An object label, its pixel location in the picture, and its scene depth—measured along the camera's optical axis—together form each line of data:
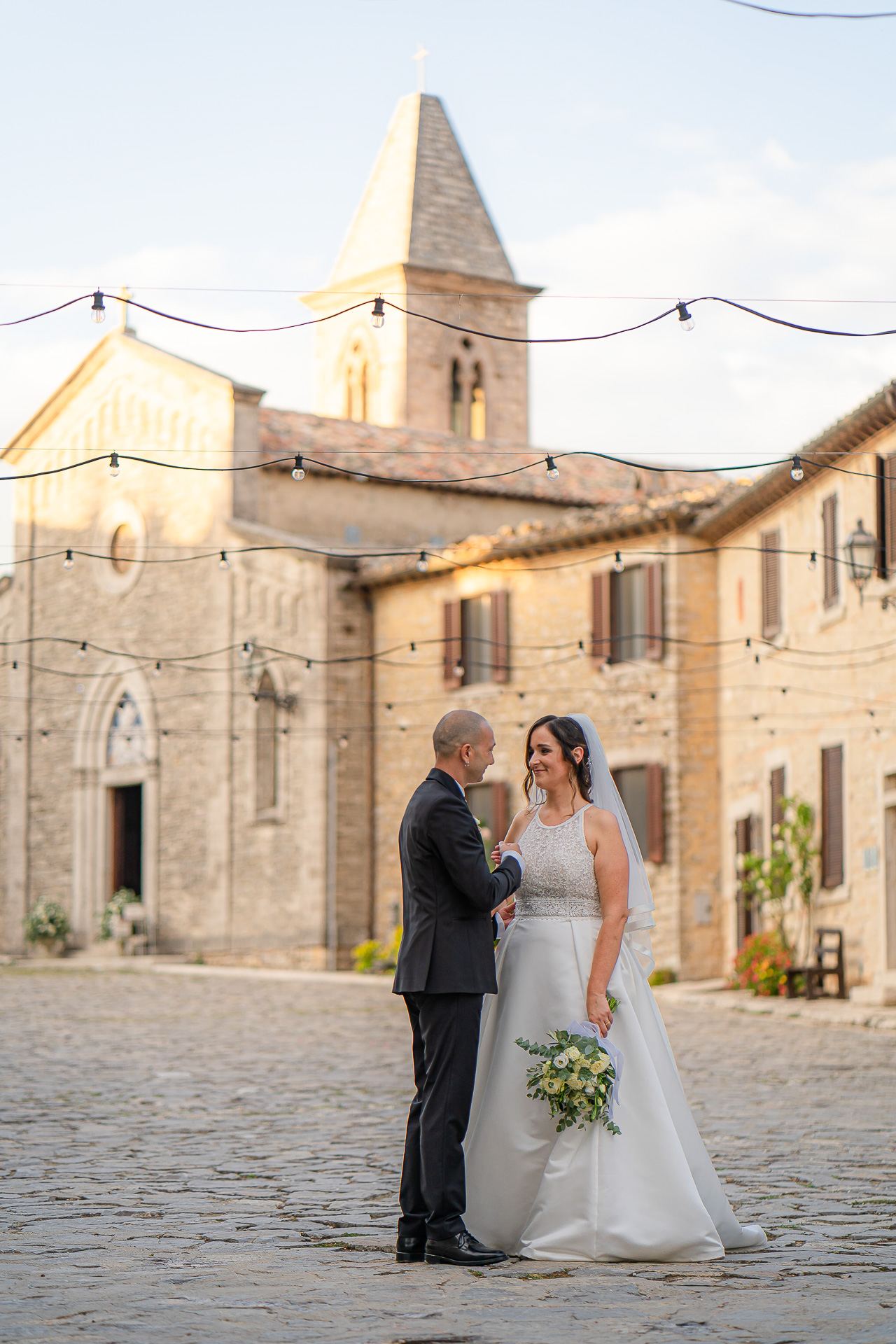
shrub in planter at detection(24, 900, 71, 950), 31.94
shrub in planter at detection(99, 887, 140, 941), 30.77
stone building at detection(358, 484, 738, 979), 23.62
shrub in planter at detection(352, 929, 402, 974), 26.50
